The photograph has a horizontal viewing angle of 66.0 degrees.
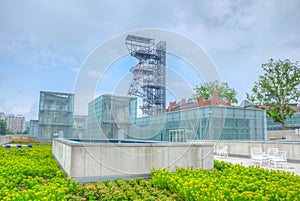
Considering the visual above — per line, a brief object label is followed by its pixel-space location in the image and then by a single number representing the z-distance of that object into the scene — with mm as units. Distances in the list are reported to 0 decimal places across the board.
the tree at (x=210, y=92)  39688
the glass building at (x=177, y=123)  14375
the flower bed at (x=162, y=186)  4445
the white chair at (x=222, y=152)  14789
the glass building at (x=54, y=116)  30969
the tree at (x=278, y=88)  29438
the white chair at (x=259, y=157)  10409
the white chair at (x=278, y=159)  9906
